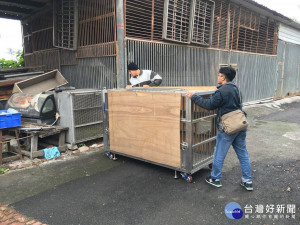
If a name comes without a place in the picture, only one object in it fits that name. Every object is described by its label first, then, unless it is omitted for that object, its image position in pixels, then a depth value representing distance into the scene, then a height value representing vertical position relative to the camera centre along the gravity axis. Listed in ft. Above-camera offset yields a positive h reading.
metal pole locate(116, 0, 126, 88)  20.42 +2.58
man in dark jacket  11.59 -2.65
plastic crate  15.52 -2.85
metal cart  12.32 -3.16
